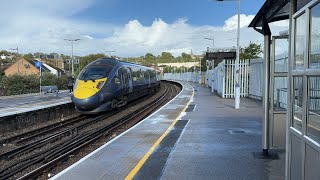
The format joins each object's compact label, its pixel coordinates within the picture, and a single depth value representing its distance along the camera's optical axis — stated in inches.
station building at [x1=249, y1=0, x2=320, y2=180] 163.9
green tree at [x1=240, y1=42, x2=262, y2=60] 1921.3
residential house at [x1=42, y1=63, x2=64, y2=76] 4350.4
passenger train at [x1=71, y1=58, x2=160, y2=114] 738.2
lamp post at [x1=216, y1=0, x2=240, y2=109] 737.7
